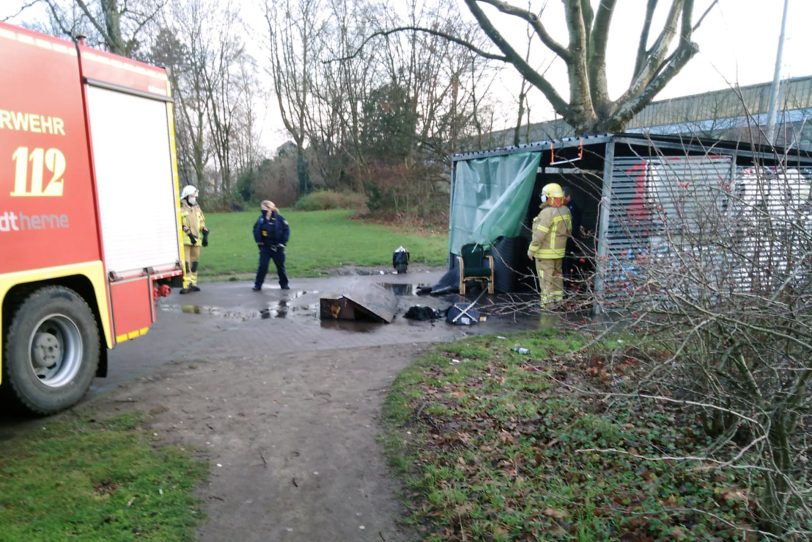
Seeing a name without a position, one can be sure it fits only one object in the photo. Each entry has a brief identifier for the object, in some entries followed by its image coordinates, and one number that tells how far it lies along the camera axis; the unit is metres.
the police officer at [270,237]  10.95
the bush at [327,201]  37.09
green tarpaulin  10.08
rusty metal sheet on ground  8.59
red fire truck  4.48
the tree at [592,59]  12.30
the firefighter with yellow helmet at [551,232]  9.11
